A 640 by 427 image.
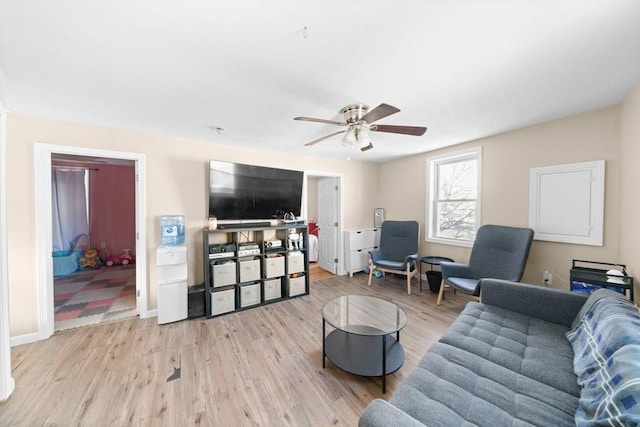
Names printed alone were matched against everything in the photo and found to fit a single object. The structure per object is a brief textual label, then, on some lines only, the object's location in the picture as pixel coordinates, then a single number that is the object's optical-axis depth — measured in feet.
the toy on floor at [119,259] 15.61
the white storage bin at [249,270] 9.89
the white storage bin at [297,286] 11.02
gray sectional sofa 2.85
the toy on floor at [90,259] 14.71
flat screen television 9.92
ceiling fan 6.30
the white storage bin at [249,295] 9.86
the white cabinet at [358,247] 14.14
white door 14.61
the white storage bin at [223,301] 9.17
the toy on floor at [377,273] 13.94
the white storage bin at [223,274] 9.29
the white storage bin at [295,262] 11.05
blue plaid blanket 2.55
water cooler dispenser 8.50
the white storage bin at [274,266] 10.47
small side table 11.38
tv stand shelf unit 9.34
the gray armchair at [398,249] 11.77
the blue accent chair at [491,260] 8.69
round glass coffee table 5.80
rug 8.79
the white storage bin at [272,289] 10.43
